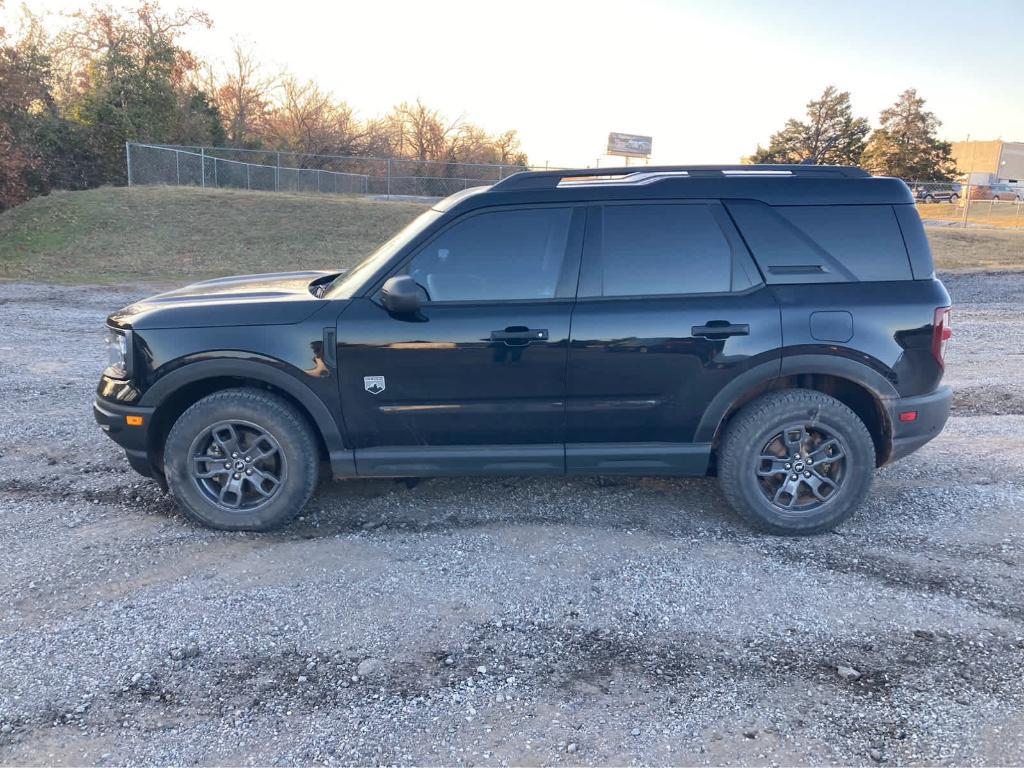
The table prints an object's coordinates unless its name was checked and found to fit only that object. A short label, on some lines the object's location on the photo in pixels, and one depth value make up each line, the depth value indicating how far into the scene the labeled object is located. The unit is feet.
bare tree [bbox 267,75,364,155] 124.88
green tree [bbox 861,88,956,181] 137.49
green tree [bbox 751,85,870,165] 146.82
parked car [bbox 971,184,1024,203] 154.51
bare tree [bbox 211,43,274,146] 125.70
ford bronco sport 13.66
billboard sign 160.04
